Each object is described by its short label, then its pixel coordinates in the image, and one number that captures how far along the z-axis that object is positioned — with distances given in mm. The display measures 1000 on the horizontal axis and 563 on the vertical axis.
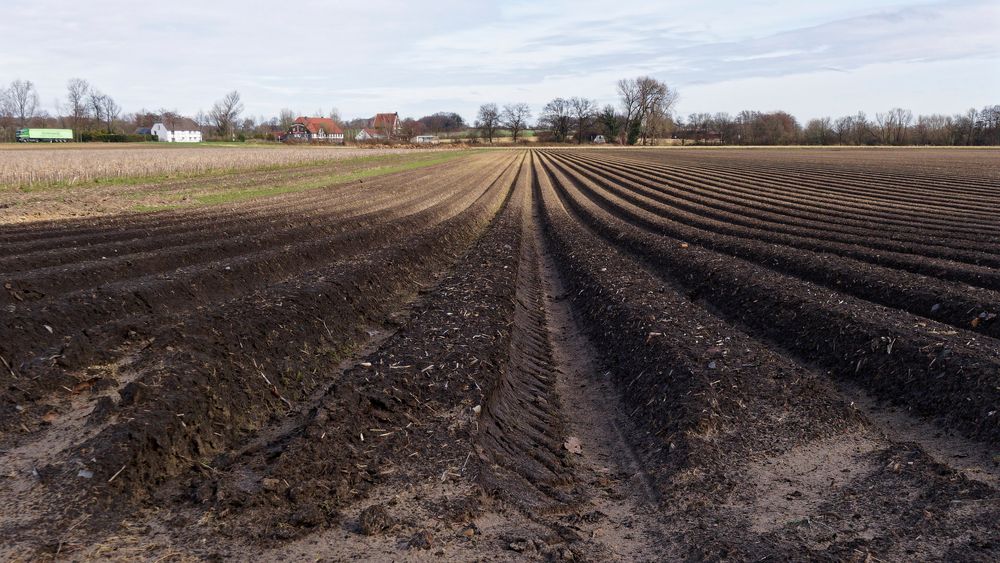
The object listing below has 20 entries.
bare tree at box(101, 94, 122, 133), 127469
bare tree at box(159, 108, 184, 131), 130450
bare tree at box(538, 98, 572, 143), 143500
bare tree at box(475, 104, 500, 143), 144025
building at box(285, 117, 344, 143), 135000
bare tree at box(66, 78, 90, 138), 123062
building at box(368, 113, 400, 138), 146338
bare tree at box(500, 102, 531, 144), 154625
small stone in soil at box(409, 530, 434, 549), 4074
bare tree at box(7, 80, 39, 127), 122125
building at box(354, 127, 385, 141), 131925
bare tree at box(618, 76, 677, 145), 138625
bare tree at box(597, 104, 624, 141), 138125
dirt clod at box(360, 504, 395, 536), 4188
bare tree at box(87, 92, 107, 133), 126000
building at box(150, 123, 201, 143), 124625
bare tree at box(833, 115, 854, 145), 114625
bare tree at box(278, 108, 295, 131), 152788
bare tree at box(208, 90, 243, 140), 123188
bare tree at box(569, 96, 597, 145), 145250
